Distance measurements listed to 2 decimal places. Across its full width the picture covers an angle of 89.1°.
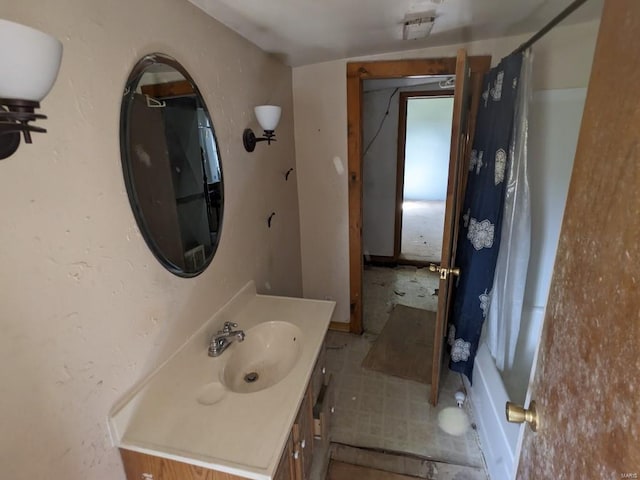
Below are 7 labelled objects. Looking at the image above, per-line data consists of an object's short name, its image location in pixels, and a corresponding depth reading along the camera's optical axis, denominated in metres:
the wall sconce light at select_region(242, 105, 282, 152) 1.49
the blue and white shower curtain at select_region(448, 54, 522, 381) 1.60
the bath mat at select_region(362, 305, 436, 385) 2.27
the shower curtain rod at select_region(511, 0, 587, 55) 1.15
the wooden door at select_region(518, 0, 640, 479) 0.46
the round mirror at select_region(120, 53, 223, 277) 0.93
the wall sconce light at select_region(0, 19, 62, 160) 0.46
